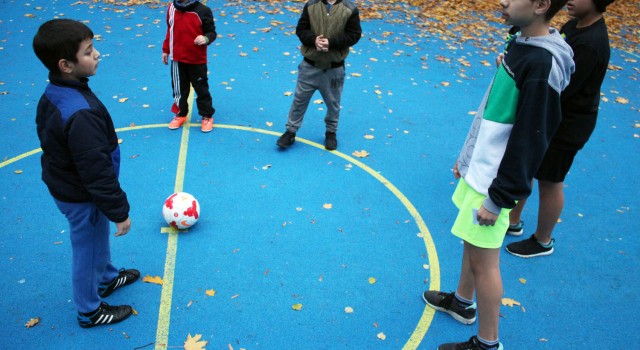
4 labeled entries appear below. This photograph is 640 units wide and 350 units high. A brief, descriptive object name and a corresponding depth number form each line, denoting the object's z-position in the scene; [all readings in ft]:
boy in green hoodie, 7.15
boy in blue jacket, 8.14
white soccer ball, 13.73
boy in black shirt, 11.17
